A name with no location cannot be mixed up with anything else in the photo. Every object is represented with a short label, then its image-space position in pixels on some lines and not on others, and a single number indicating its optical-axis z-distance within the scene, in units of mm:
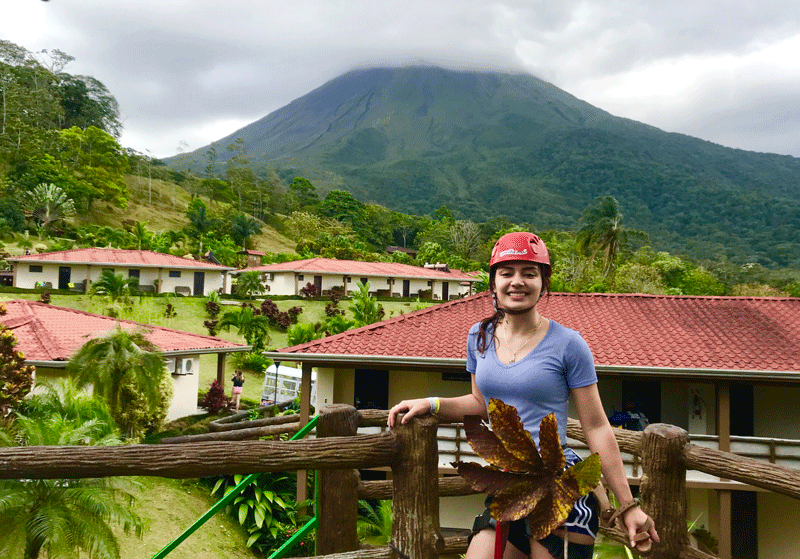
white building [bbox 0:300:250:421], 14727
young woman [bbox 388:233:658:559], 1910
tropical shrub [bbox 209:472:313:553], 12492
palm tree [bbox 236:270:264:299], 36656
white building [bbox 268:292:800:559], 11430
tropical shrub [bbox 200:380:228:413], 19172
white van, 22719
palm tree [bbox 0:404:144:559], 7656
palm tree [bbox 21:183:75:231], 48344
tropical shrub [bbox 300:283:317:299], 39750
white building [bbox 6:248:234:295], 34375
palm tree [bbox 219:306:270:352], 28172
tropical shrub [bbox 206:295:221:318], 32469
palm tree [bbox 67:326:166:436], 13945
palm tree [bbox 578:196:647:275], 48625
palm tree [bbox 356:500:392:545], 11144
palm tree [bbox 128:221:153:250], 46750
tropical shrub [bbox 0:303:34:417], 11008
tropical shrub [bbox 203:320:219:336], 30312
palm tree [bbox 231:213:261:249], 63562
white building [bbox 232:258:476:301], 41688
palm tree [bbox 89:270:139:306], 28812
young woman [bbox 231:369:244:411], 20250
